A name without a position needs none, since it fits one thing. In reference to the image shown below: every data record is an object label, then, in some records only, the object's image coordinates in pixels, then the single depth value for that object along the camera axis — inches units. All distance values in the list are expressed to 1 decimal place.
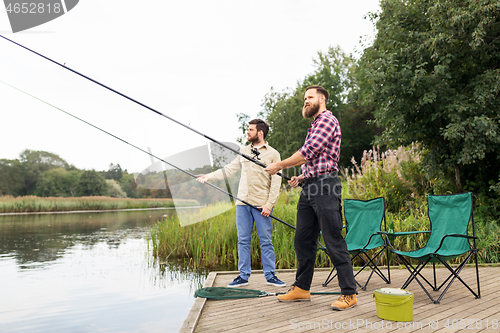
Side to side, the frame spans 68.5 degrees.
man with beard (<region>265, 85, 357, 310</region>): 107.9
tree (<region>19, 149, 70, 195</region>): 1317.7
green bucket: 98.1
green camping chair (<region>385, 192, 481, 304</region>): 121.5
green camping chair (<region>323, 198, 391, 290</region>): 150.7
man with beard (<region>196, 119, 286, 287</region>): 145.7
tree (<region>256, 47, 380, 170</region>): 1024.9
